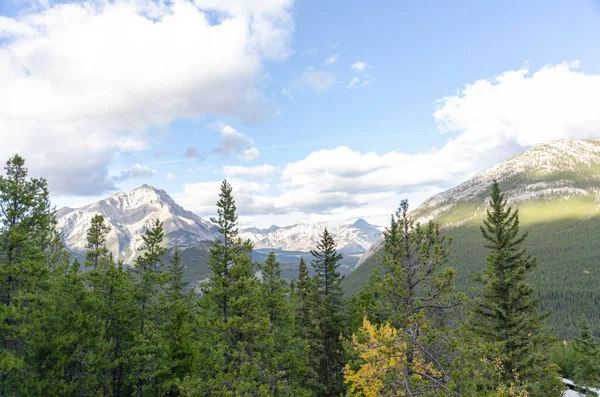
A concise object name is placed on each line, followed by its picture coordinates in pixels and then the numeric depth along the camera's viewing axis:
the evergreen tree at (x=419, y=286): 12.27
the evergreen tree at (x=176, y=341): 27.61
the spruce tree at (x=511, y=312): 21.27
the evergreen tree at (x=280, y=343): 22.93
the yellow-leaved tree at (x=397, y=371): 9.46
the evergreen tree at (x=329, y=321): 36.00
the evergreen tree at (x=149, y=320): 24.92
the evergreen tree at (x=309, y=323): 33.47
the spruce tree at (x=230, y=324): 20.12
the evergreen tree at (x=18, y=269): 17.88
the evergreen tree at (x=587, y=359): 48.43
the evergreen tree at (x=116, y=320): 25.03
